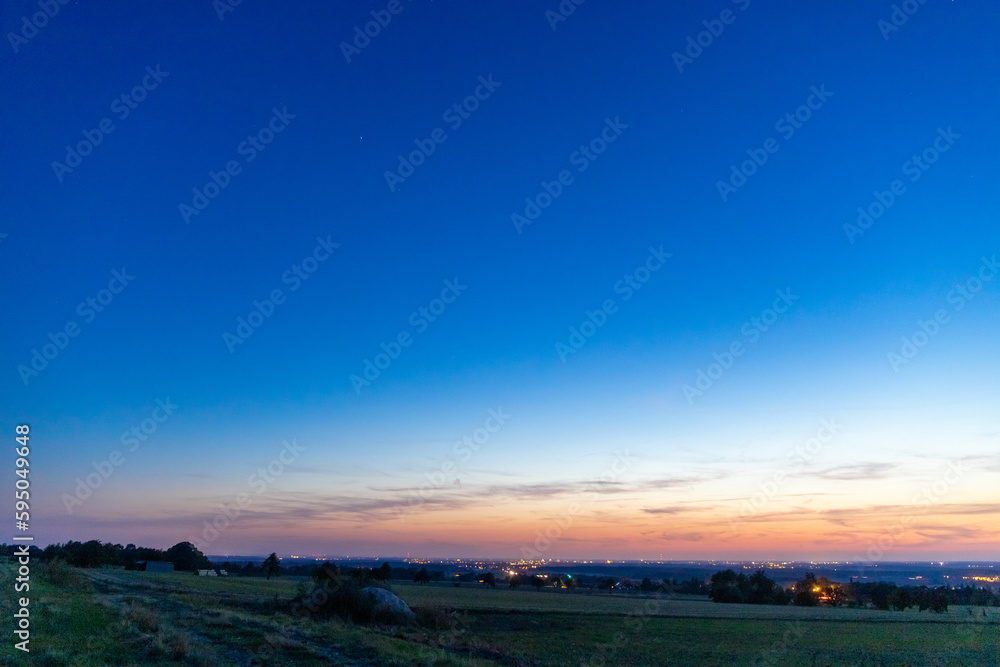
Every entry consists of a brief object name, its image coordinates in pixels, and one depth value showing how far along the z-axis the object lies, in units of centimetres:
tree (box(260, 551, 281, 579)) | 11108
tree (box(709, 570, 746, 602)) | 10806
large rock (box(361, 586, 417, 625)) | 3691
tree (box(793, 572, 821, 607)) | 10162
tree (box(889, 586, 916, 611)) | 9512
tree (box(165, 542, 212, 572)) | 12124
